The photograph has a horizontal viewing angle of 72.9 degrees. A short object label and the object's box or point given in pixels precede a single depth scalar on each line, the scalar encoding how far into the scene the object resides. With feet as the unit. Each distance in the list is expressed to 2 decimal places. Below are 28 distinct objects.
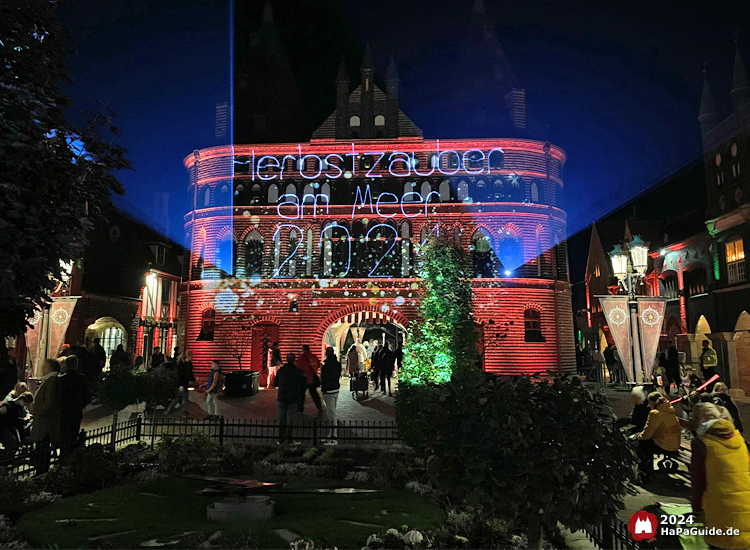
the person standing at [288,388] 38.75
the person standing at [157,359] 64.67
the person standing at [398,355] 71.92
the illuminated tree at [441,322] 49.83
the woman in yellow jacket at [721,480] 15.67
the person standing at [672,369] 64.95
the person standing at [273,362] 84.58
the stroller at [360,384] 64.95
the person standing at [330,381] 43.54
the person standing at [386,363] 69.62
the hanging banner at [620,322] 41.39
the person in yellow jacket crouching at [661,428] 28.71
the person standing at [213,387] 46.42
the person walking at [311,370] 45.16
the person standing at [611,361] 83.76
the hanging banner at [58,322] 57.00
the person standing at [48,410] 28.66
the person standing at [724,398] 30.26
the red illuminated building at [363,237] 90.63
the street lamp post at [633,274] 41.37
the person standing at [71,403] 29.66
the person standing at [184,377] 48.80
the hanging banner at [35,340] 57.62
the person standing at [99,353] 62.43
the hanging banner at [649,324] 41.27
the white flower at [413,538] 19.34
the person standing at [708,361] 57.82
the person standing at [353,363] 68.23
